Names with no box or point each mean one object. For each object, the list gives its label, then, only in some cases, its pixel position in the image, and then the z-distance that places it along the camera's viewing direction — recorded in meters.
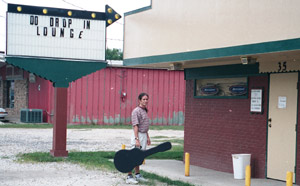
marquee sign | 12.81
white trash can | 10.16
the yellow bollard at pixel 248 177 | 8.46
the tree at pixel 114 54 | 74.31
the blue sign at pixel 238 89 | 10.86
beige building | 8.25
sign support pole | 12.90
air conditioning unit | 26.65
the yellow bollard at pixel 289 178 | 7.32
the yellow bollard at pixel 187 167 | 10.21
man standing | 9.23
